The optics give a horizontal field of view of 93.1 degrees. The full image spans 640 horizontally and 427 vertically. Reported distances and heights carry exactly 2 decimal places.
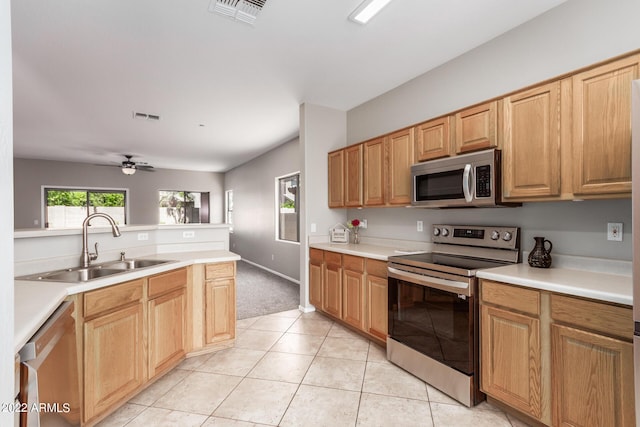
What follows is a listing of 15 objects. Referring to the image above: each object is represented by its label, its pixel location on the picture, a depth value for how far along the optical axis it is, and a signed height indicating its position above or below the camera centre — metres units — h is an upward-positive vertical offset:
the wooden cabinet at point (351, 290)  2.84 -0.85
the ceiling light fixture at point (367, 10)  2.08 +1.42
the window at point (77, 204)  7.43 +0.23
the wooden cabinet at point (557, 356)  1.42 -0.79
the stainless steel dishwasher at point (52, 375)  0.96 -0.59
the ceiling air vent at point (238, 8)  2.05 +1.42
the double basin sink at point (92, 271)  1.96 -0.42
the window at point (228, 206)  9.35 +0.18
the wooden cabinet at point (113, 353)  1.72 -0.87
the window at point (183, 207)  8.95 +0.15
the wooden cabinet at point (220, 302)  2.73 -0.83
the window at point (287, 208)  5.77 +0.05
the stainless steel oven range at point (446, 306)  2.00 -0.71
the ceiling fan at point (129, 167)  6.65 +1.01
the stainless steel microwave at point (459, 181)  2.17 +0.22
